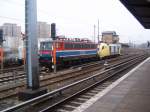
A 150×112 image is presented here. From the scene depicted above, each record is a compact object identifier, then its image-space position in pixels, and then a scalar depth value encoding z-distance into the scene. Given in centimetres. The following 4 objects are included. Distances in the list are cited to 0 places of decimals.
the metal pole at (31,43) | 1141
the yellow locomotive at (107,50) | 4463
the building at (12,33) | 4847
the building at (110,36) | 11685
